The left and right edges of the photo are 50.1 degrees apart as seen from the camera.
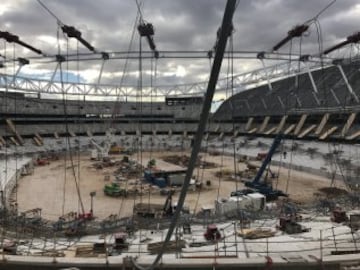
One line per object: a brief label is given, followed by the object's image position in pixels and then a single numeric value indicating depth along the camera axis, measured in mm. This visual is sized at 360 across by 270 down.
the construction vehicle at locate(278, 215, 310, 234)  15250
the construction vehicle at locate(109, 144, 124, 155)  65256
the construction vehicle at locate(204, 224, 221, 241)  14360
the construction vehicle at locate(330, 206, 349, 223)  16175
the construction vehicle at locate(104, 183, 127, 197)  30531
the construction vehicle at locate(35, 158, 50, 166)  50281
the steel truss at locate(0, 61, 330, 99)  78375
